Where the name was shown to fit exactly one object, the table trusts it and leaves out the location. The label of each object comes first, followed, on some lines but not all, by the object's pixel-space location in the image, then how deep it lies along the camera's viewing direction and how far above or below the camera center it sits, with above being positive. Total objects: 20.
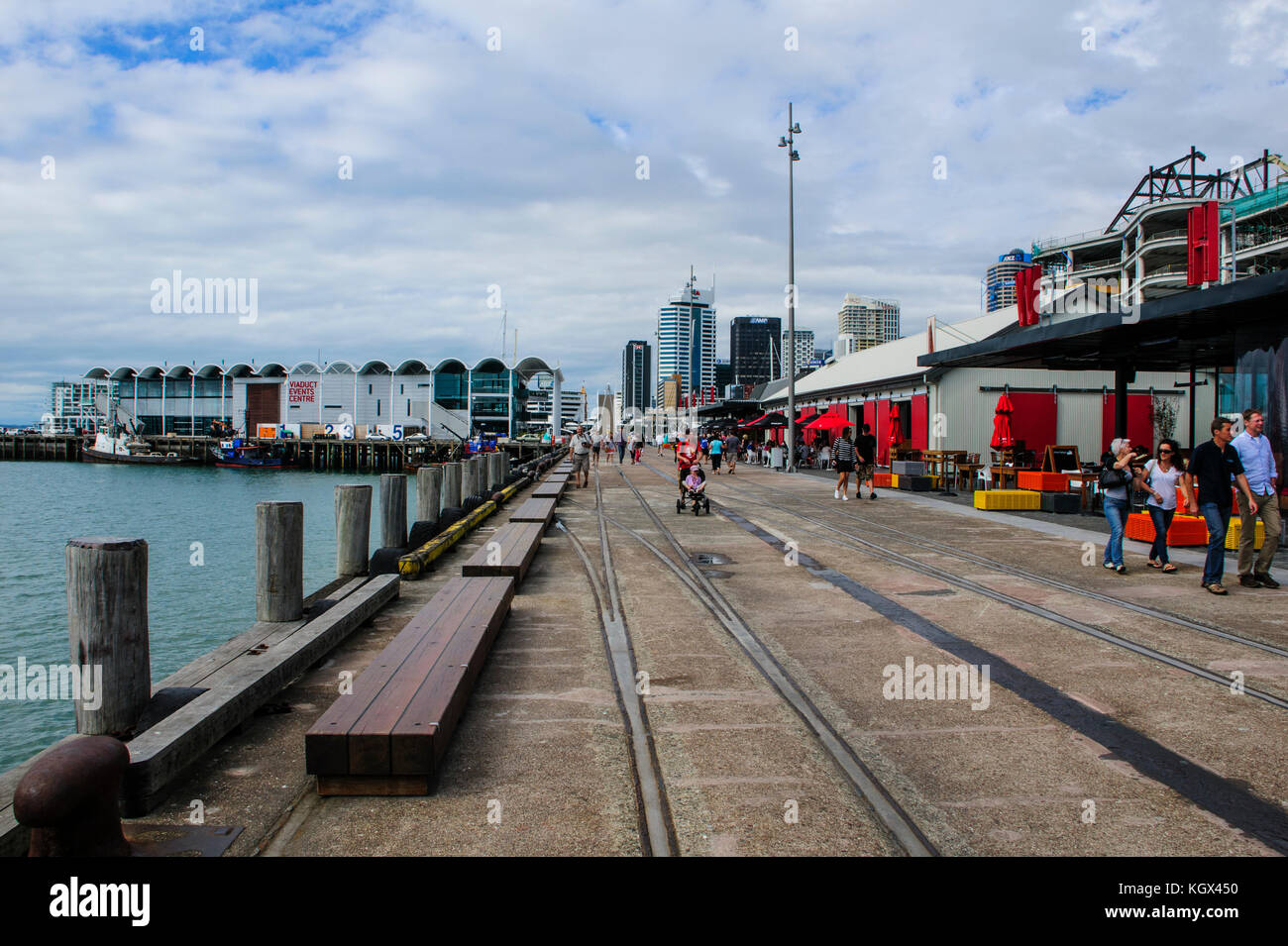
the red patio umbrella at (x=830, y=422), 31.55 +0.90
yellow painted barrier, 10.51 -1.49
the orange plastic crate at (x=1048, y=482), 19.06 -0.89
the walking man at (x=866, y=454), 20.92 -0.23
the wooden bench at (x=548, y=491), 18.08 -1.07
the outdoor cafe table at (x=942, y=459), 22.95 -0.40
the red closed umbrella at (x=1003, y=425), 22.11 +0.55
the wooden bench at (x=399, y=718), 3.94 -1.39
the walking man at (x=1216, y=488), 8.82 -0.49
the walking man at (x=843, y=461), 20.33 -0.39
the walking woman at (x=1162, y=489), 10.09 -0.56
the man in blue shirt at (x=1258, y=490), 8.80 -0.50
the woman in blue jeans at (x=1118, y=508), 10.02 -0.78
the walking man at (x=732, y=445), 38.48 +0.02
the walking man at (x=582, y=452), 25.55 -0.20
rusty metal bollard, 2.97 -1.32
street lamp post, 32.31 +7.65
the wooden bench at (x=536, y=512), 13.56 -1.18
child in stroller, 17.22 -0.97
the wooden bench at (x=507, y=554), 8.80 -1.27
